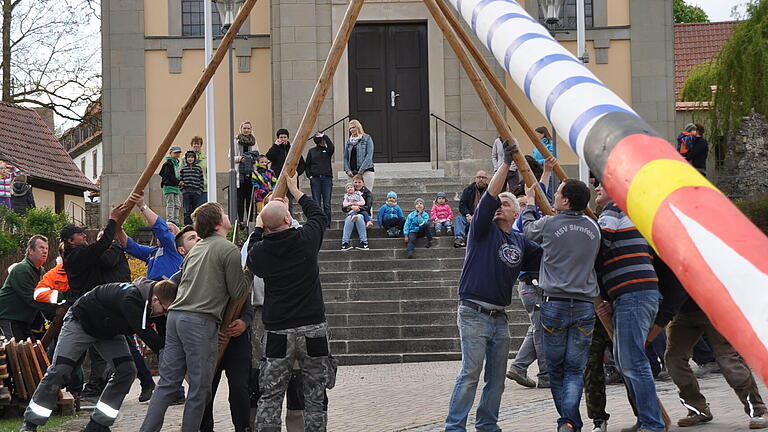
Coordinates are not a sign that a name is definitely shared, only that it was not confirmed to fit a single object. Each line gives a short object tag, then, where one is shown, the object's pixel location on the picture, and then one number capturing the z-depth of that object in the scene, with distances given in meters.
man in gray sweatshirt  7.79
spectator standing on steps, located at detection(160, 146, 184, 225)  21.42
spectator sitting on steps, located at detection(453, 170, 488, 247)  18.58
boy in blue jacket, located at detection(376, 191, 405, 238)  19.89
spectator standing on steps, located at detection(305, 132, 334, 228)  20.00
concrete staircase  16.00
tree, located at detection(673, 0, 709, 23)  55.97
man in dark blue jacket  8.04
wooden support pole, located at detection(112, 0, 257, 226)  9.31
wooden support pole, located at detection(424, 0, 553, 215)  8.21
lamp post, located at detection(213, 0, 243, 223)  20.30
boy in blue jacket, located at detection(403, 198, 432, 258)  19.20
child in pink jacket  20.09
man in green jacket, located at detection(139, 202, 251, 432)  8.04
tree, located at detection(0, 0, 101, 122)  36.69
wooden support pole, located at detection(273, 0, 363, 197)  8.15
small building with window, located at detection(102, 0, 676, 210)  25.58
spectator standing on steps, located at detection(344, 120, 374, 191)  20.38
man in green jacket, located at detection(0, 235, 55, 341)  12.19
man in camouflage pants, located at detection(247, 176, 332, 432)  7.55
